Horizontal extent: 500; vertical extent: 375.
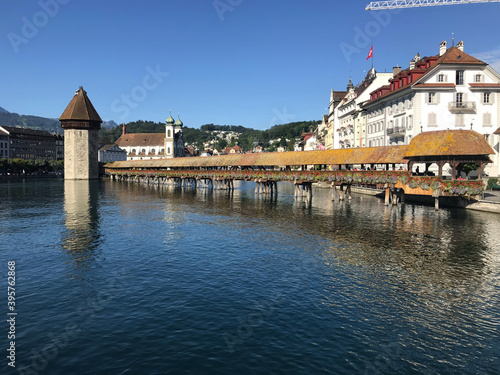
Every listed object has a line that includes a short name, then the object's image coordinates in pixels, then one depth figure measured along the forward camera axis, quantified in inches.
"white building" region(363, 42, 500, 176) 1962.4
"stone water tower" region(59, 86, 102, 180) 4298.7
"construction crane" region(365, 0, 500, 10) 2792.8
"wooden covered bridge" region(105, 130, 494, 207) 1482.5
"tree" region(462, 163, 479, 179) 1794.8
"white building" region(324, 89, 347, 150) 3710.6
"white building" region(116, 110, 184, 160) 6117.1
